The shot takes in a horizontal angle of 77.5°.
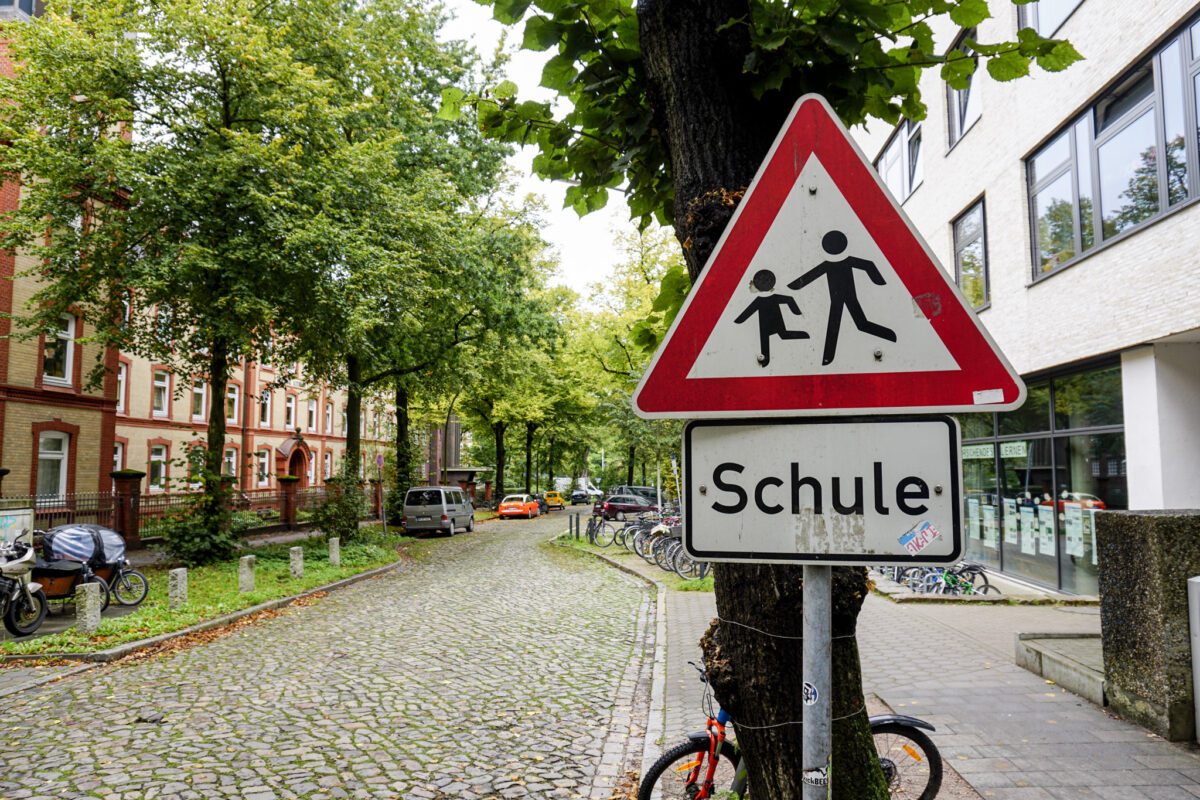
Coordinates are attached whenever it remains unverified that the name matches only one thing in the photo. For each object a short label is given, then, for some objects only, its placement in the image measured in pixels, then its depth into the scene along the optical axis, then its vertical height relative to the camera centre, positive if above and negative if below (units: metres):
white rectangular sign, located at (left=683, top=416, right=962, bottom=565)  1.69 -0.08
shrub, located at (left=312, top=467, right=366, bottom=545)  18.73 -1.35
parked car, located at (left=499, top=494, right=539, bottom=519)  38.78 -2.61
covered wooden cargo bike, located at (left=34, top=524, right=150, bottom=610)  10.64 -1.59
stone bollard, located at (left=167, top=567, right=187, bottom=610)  10.87 -1.93
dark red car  37.94 -2.55
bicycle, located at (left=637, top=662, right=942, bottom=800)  3.92 -1.65
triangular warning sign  1.76 +0.35
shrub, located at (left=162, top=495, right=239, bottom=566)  15.88 -1.65
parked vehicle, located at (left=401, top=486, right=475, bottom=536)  26.95 -1.95
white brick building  9.01 +2.71
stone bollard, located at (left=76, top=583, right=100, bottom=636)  9.34 -1.89
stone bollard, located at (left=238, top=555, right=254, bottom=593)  12.48 -1.99
